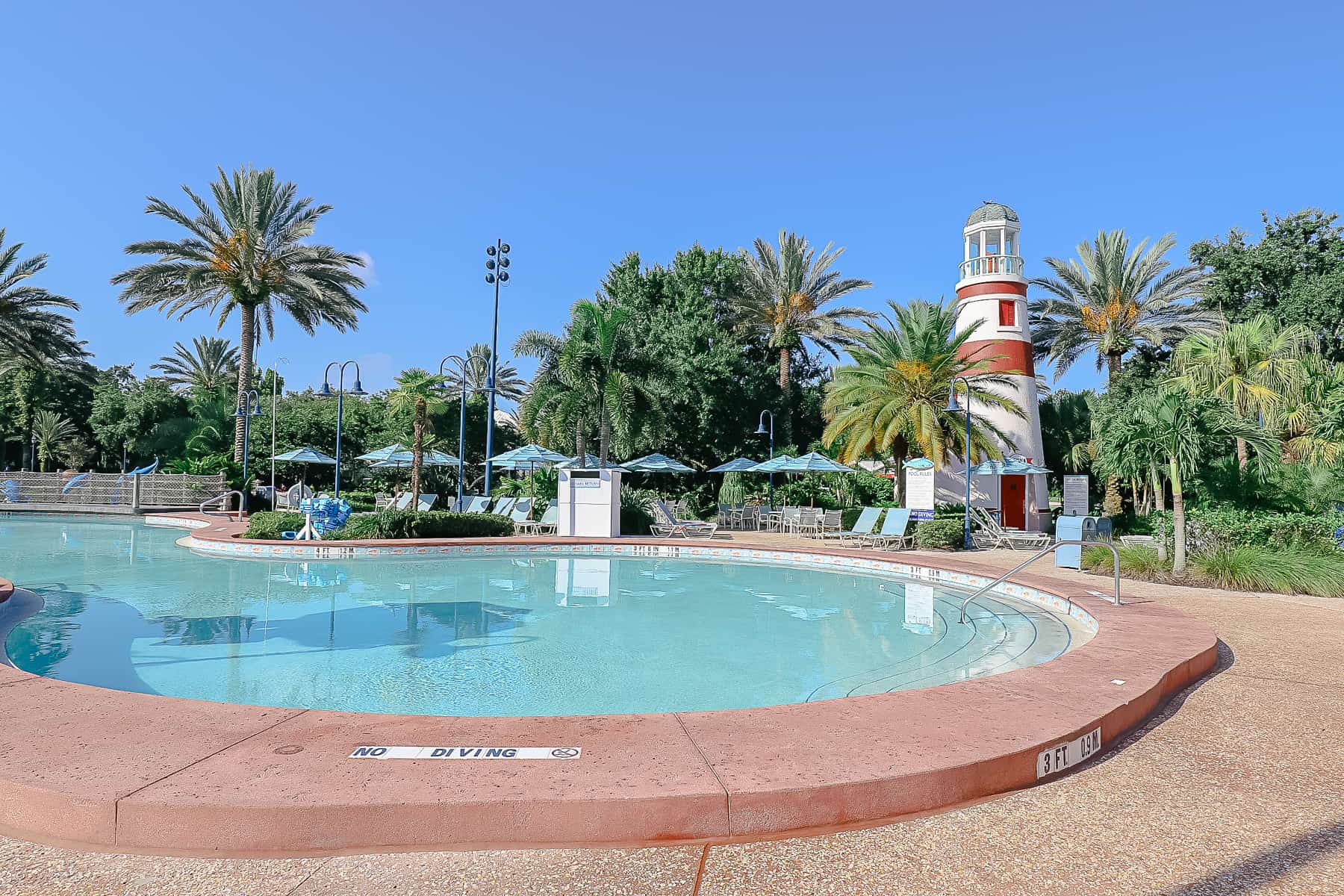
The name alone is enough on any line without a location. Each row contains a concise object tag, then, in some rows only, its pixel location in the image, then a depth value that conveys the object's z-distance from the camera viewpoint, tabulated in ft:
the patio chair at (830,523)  65.05
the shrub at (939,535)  55.72
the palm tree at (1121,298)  92.38
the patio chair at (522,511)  65.51
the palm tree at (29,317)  94.17
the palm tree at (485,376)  143.13
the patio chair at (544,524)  61.77
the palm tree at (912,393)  74.08
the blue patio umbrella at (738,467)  80.55
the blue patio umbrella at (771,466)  74.90
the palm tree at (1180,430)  38.96
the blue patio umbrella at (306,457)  94.32
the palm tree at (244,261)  87.97
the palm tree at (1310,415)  52.48
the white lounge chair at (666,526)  64.59
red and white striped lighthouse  80.43
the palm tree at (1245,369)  62.28
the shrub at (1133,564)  38.58
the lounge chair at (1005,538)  58.65
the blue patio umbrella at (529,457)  69.15
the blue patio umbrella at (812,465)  71.92
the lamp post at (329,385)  78.30
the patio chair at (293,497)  83.56
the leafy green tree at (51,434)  135.23
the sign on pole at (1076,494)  69.97
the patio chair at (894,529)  55.88
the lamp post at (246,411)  88.69
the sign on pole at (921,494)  59.06
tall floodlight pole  63.26
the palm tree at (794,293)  101.45
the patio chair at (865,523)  58.29
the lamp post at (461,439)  69.86
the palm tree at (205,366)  150.51
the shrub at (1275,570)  33.68
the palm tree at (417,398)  71.41
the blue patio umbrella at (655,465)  78.33
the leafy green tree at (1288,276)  85.30
